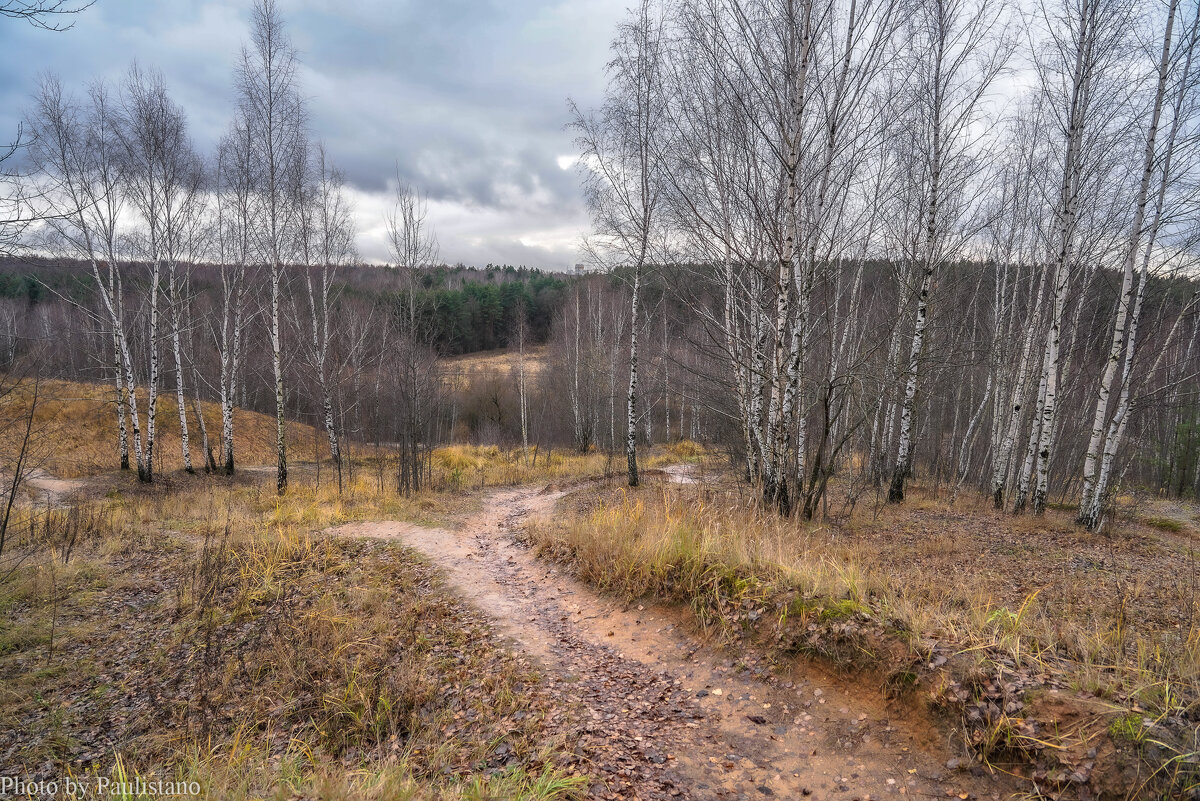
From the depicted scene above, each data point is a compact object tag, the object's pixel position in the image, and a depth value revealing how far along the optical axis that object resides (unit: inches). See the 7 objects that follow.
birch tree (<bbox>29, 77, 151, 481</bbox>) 527.8
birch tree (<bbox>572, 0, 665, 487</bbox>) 492.5
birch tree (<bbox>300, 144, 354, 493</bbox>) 705.0
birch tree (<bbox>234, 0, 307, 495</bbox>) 492.7
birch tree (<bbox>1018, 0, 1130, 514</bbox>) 375.2
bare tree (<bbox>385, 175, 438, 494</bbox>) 529.0
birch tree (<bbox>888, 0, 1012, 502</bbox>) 401.1
